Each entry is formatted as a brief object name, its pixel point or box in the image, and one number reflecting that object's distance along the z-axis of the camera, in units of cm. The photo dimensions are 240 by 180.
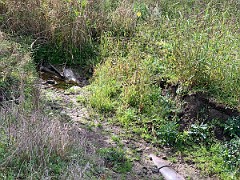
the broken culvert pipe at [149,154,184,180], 407
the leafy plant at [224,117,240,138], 451
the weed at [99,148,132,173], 400
